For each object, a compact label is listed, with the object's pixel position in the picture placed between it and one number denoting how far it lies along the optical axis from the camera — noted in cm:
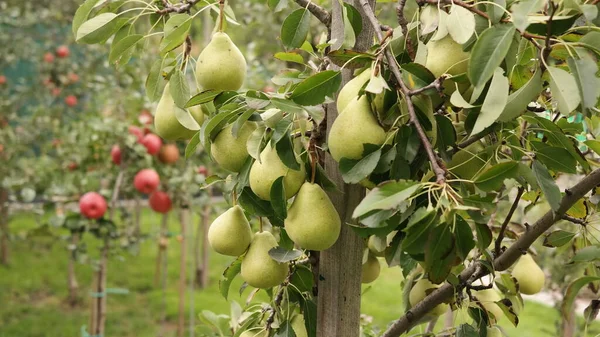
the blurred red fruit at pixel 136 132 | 204
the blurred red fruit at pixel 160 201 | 227
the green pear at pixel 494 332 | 73
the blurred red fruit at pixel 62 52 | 356
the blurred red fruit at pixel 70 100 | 354
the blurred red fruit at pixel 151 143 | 205
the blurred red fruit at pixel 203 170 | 233
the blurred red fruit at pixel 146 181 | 203
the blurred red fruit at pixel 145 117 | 211
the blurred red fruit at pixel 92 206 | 187
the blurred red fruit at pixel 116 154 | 204
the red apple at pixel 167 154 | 218
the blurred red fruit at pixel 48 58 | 361
